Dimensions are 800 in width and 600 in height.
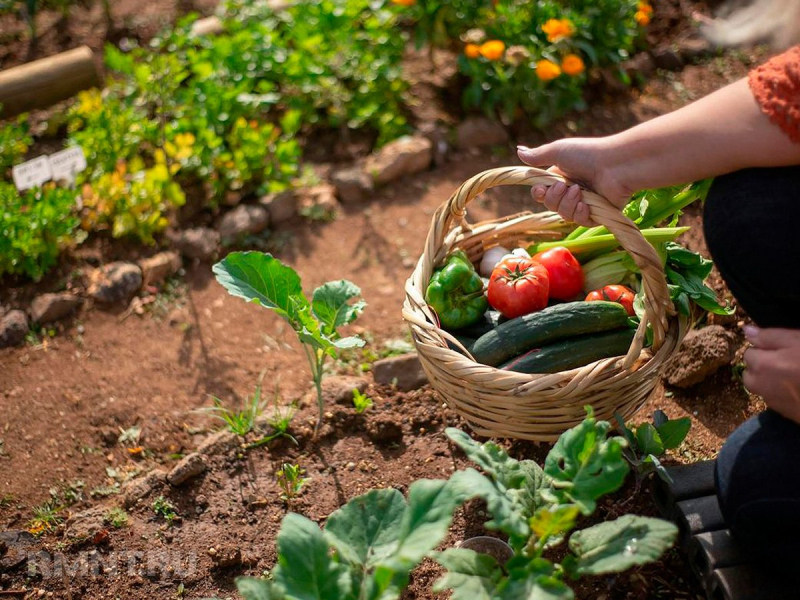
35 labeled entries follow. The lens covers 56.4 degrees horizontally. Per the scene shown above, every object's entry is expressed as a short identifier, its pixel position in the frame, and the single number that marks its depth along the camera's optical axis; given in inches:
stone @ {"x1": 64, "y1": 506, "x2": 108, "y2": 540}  97.0
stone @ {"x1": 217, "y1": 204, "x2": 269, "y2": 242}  147.1
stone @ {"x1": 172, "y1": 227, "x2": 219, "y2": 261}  144.4
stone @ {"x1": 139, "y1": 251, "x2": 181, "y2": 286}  141.3
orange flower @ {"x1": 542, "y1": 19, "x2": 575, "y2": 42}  153.5
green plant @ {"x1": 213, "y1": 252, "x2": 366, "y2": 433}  96.4
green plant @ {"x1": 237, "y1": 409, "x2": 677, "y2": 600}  64.8
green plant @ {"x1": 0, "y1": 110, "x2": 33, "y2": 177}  153.6
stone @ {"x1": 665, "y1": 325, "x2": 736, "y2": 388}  105.0
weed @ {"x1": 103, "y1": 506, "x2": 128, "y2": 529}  98.2
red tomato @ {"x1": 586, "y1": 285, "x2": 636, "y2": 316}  96.1
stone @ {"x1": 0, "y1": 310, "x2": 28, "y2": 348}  130.5
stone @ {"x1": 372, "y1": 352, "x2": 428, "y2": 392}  115.6
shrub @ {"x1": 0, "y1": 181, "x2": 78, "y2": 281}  133.4
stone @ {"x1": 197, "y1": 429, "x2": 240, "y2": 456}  106.6
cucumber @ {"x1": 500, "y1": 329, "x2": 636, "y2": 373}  89.2
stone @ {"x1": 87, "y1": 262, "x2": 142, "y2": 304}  137.6
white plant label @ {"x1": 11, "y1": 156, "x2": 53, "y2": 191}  137.9
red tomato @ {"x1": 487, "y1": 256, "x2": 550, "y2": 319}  94.1
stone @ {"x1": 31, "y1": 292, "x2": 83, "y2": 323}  133.9
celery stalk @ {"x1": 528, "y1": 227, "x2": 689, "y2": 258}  101.8
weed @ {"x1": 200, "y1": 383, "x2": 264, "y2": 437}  106.5
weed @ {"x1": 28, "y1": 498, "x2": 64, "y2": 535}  99.3
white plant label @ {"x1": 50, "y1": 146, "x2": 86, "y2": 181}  141.4
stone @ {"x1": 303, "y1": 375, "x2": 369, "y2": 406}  112.2
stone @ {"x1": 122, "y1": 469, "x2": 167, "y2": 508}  101.6
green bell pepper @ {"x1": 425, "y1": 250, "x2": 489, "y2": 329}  96.2
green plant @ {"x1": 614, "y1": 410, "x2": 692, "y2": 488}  83.2
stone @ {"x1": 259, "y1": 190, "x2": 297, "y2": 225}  152.3
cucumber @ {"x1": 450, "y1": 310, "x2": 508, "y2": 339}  99.9
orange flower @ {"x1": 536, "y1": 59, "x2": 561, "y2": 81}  149.7
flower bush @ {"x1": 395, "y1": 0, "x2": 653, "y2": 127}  158.7
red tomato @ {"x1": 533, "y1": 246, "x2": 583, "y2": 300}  99.1
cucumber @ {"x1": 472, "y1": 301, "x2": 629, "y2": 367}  90.4
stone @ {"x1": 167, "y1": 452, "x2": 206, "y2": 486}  102.0
